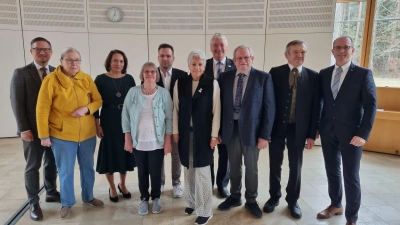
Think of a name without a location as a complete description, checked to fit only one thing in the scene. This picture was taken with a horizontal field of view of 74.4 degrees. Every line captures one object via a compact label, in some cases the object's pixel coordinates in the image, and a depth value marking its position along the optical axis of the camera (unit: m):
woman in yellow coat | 2.44
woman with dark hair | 2.80
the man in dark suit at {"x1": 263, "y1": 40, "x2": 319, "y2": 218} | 2.51
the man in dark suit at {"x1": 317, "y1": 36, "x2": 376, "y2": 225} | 2.28
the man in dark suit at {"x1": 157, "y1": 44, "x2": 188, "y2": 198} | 2.93
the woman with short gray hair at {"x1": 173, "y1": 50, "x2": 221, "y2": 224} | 2.43
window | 4.97
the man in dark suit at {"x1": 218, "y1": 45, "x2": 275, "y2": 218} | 2.47
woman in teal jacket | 2.50
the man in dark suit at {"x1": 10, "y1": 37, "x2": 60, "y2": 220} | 2.58
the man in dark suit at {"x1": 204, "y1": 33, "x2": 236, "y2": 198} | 3.02
